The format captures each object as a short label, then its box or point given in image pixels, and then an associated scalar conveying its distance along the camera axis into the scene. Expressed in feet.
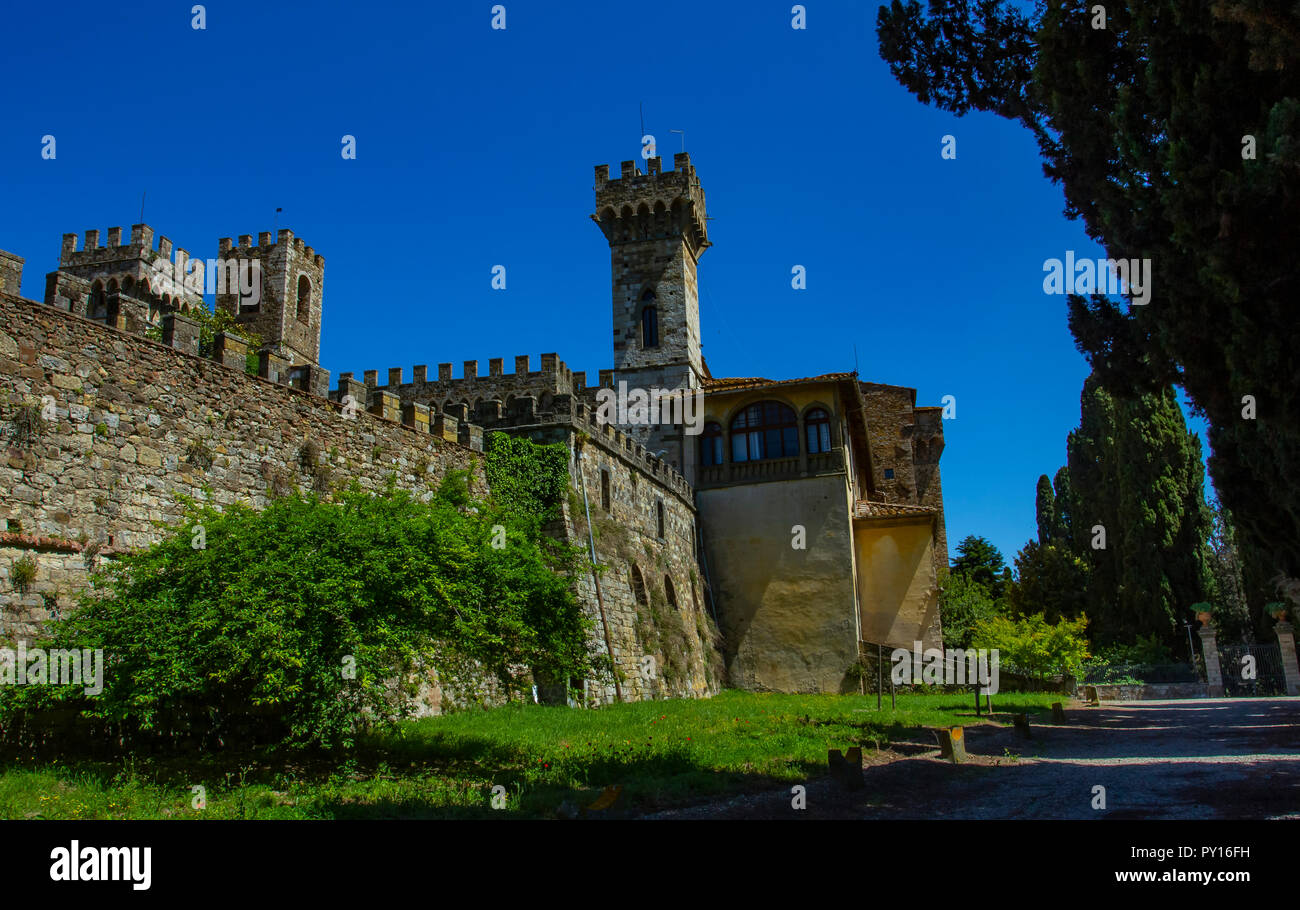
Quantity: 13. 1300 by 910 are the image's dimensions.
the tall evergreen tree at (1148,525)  119.03
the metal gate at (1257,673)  102.01
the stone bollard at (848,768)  33.17
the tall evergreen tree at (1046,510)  168.43
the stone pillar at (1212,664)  103.50
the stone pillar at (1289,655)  97.91
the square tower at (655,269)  122.62
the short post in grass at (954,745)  41.34
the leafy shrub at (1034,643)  85.92
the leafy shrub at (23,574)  34.24
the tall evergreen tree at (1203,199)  26.96
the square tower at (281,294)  170.30
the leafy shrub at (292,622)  29.89
